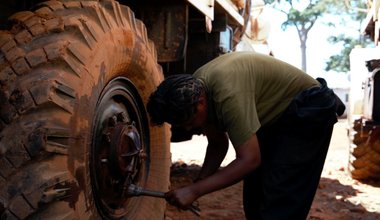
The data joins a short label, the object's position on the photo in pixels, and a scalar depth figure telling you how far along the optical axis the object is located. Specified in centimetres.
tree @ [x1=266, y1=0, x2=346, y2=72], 3319
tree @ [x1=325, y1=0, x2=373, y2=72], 3384
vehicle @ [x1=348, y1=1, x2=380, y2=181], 622
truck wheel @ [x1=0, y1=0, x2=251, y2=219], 212
